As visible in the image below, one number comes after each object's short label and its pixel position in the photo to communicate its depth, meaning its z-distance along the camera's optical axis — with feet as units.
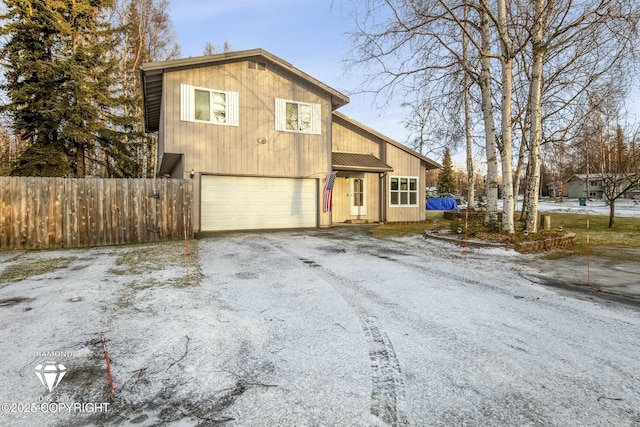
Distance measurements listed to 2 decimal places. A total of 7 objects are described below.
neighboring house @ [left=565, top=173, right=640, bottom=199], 179.91
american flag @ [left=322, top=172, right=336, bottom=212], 42.85
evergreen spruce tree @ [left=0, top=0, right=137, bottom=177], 44.11
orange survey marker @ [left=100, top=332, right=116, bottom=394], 7.68
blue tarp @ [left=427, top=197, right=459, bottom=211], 86.84
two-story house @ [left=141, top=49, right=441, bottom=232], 36.27
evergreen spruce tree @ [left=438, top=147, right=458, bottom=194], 166.50
